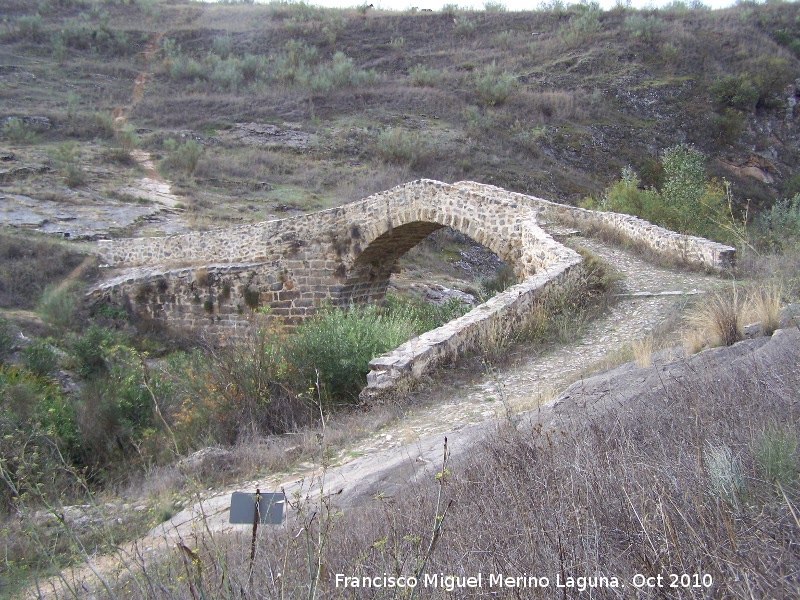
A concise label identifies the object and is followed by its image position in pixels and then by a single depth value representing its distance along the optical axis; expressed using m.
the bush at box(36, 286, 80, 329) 13.81
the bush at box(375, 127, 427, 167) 24.91
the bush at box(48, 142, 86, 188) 19.53
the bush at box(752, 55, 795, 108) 31.00
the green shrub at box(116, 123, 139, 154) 23.84
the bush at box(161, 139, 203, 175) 22.81
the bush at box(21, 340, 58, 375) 11.12
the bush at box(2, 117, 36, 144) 22.73
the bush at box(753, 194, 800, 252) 10.88
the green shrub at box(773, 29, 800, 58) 34.31
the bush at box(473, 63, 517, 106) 30.36
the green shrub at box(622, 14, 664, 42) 34.50
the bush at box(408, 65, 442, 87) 32.84
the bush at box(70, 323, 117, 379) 12.10
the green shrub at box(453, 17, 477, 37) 40.34
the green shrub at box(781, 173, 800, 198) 25.91
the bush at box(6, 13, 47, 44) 33.94
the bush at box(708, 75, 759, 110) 30.17
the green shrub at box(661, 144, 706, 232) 13.25
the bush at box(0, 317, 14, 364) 11.56
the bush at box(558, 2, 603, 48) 35.84
